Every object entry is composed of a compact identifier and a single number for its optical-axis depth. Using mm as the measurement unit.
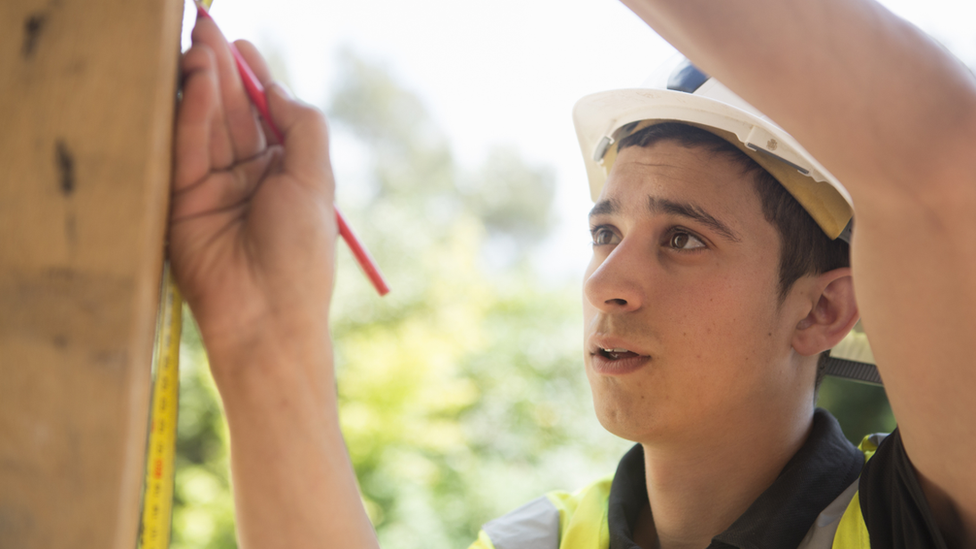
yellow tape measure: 664
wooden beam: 572
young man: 621
